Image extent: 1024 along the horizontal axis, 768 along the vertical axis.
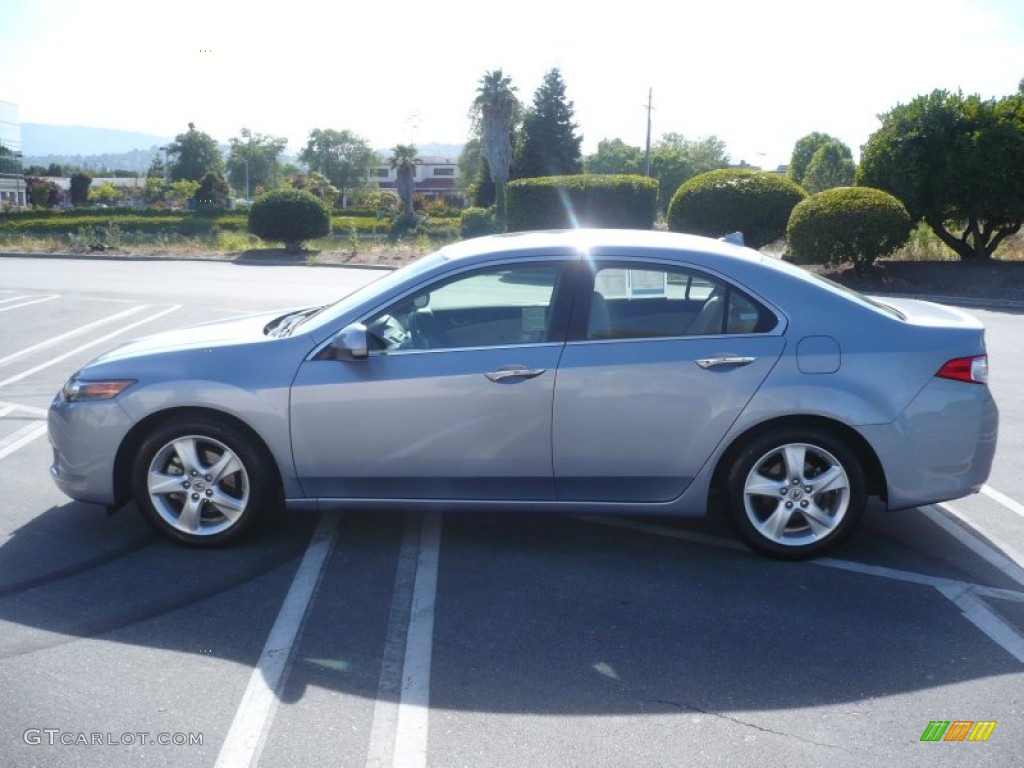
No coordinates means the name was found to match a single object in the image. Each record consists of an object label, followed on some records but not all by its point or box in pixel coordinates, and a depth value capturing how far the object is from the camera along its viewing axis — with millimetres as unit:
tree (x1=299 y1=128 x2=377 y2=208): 127312
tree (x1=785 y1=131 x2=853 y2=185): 106562
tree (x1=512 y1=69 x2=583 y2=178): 68062
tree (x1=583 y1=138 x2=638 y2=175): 107875
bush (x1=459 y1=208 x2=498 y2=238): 32906
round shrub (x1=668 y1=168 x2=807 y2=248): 21359
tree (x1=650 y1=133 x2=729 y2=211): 104375
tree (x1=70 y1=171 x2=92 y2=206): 94000
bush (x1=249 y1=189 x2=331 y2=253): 27891
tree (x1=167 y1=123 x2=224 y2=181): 116438
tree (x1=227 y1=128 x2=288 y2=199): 129750
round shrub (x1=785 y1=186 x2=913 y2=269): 18688
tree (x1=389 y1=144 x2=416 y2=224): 61122
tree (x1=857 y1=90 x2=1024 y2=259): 18922
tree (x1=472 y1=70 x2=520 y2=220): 55688
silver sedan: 4855
